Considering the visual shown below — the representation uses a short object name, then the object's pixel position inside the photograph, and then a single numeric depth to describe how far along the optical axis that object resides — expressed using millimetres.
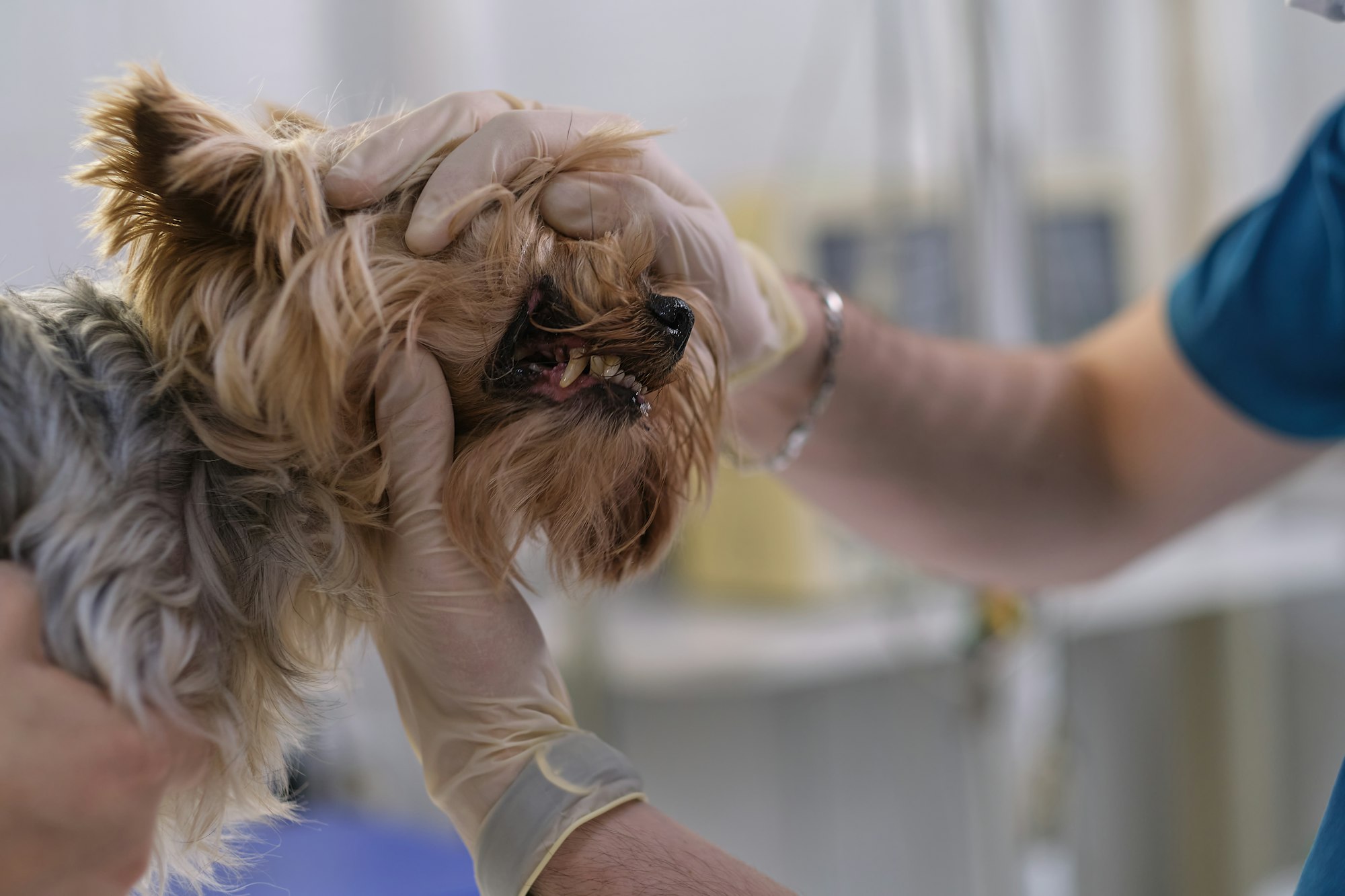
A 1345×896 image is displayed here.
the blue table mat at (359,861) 997
